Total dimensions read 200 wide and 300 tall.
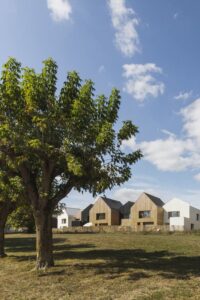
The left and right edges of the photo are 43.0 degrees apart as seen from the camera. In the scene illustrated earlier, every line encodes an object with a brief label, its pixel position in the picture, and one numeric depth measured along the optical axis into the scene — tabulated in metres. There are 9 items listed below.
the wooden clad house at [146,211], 58.33
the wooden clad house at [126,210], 65.44
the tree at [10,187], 15.22
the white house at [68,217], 74.92
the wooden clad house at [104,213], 63.66
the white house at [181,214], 56.30
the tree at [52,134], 12.95
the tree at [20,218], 19.35
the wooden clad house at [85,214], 71.47
